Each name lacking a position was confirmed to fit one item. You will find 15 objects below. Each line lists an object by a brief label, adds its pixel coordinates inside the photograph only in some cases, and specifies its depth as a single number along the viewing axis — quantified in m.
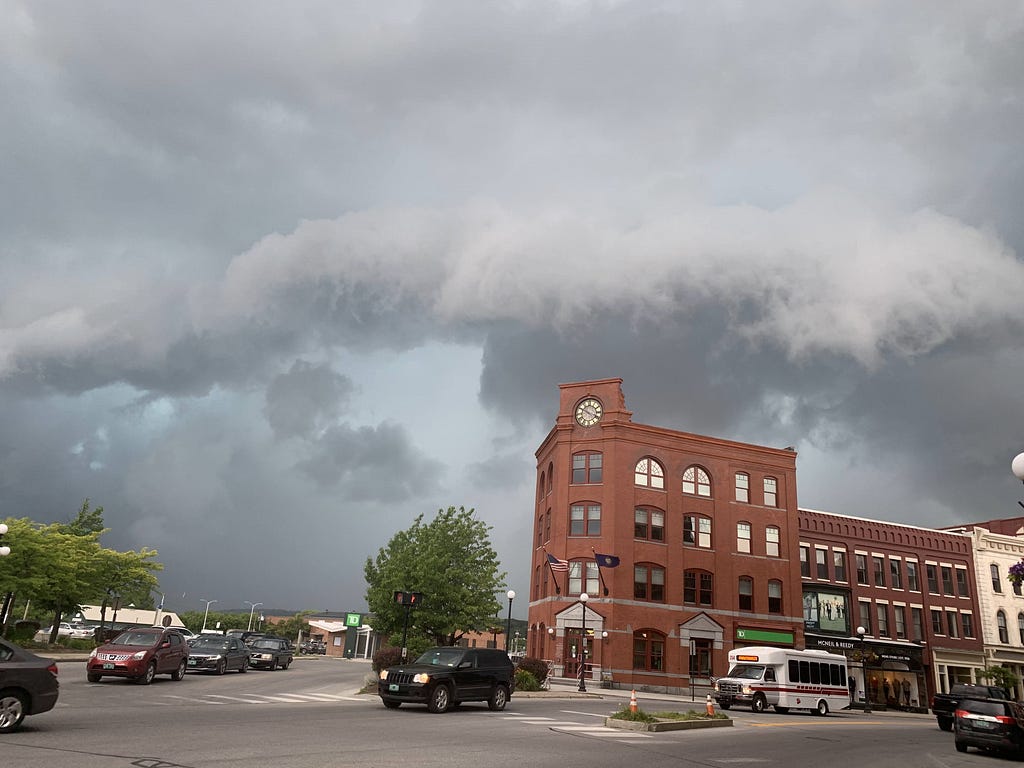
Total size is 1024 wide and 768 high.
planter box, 19.78
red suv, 22.92
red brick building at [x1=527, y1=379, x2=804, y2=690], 47.22
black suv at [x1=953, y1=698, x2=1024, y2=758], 19.95
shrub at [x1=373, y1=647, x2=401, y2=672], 30.56
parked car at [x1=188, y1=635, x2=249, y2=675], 31.31
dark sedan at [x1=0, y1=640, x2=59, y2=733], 12.16
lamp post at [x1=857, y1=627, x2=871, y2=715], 43.39
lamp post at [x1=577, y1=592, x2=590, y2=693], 36.62
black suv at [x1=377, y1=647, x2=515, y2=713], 20.48
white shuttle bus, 33.38
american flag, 45.31
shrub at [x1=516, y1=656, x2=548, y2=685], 34.28
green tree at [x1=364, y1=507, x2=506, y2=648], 39.53
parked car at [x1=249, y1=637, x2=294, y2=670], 38.69
